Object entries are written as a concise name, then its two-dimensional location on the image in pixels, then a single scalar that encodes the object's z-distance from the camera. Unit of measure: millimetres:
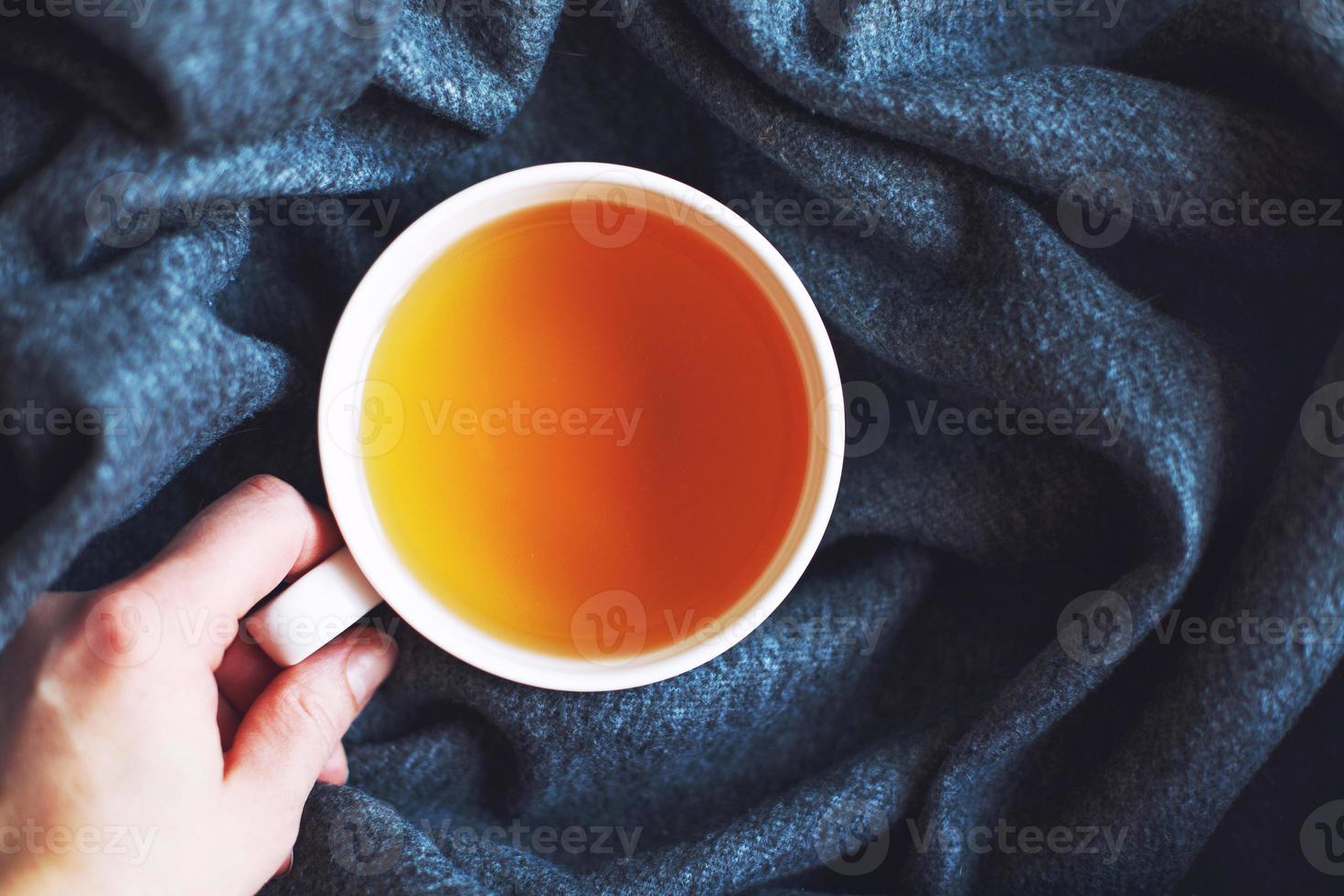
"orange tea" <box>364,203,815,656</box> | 371
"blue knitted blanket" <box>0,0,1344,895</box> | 343
